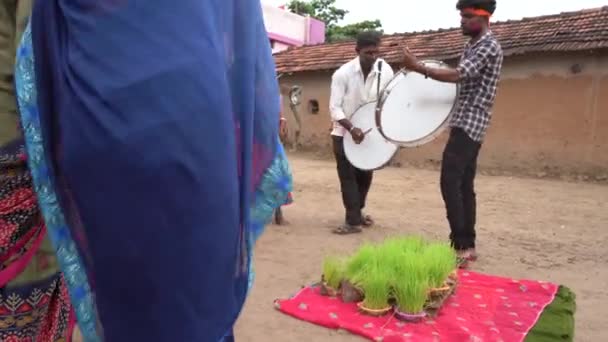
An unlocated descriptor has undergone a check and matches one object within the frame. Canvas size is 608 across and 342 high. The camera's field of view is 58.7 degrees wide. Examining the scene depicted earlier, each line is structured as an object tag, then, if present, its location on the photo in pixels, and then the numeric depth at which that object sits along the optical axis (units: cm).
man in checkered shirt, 359
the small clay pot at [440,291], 295
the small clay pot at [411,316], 281
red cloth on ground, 266
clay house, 885
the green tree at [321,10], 2890
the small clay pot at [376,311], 288
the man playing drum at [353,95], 472
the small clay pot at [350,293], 306
